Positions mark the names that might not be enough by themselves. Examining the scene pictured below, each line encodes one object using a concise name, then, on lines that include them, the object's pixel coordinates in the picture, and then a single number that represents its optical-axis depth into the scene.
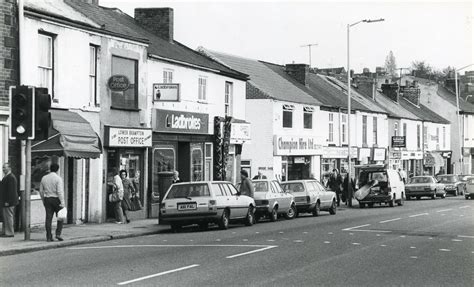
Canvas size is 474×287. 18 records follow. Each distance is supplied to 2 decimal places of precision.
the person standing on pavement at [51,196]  17.45
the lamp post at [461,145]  65.95
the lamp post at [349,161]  39.31
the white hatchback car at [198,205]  21.33
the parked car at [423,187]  47.66
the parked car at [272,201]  25.81
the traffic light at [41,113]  17.11
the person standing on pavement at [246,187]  24.56
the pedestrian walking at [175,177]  26.14
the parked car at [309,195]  29.16
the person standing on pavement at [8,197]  18.31
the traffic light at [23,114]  16.89
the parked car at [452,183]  52.81
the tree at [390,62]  148.32
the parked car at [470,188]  46.58
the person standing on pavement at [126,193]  24.45
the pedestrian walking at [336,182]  39.62
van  37.78
